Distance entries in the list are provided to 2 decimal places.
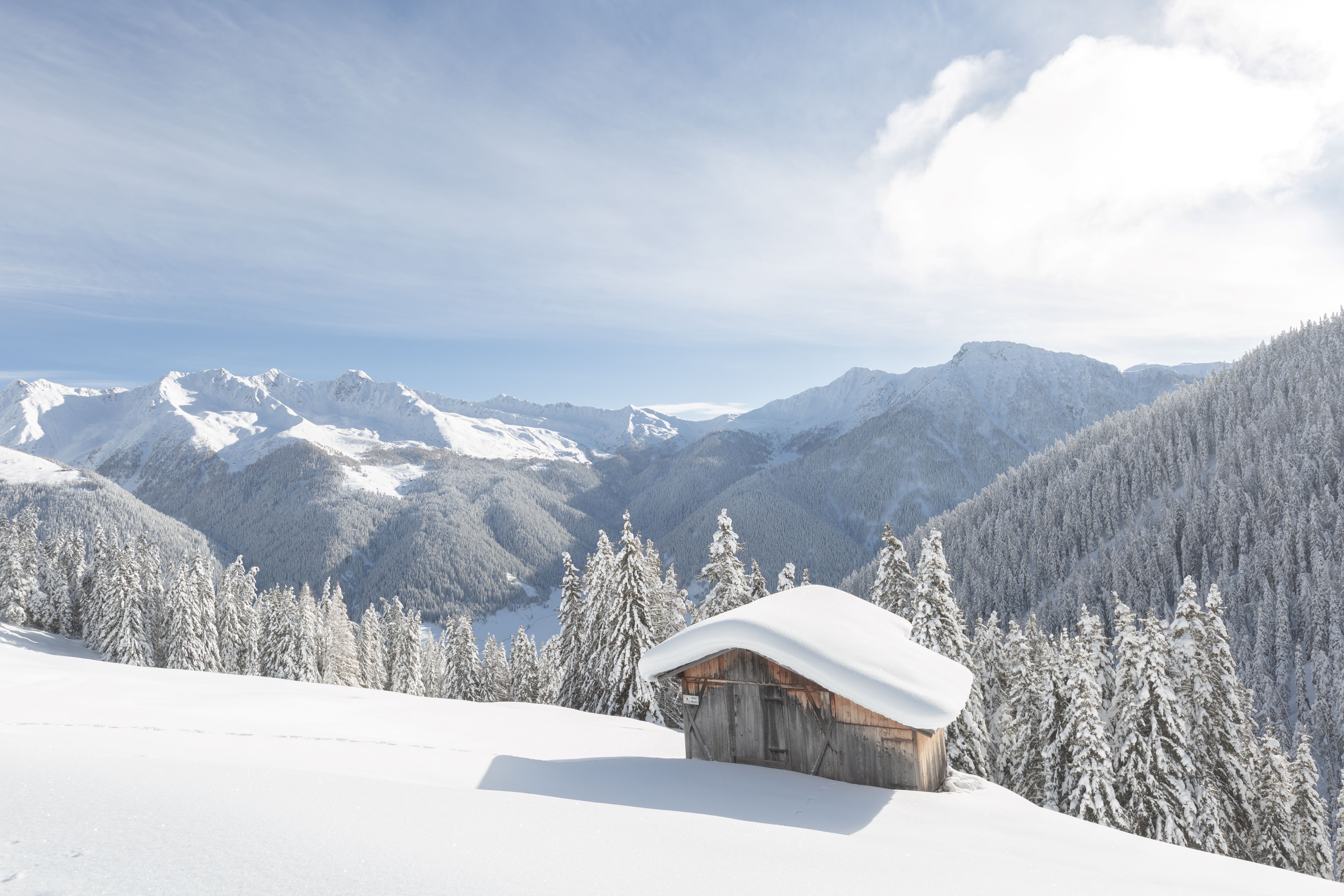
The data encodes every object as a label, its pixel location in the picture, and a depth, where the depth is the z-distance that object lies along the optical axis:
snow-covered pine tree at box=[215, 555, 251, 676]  46.56
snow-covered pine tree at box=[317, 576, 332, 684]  47.41
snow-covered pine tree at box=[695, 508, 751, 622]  28.16
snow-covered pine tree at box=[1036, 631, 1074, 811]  22.53
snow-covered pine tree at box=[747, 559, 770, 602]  30.33
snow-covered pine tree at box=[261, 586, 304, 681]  41.47
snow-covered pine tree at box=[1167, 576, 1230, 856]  21.44
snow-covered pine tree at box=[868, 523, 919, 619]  27.36
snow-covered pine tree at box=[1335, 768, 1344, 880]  28.22
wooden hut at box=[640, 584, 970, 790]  11.34
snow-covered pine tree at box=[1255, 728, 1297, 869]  23.86
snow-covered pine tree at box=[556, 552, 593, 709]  30.33
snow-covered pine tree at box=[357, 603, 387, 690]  56.12
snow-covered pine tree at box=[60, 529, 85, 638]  53.00
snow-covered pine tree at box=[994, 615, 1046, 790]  24.59
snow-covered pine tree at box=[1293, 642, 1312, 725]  68.75
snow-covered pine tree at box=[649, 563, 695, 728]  25.97
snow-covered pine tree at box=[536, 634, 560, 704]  41.50
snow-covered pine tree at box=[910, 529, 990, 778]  21.33
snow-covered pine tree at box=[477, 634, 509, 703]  45.44
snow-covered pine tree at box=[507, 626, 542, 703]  43.38
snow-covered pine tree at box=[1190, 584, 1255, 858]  22.73
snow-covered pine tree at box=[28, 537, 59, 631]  50.88
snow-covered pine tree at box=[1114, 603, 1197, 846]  20.69
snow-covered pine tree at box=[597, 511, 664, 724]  26.59
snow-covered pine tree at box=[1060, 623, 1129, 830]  20.34
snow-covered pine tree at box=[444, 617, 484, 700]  43.06
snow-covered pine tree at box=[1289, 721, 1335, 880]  24.47
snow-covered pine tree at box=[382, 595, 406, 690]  56.44
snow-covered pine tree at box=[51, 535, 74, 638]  51.84
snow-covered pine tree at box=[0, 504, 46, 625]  47.50
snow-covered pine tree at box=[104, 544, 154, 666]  42.66
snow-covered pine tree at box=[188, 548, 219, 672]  43.66
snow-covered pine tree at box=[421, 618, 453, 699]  60.94
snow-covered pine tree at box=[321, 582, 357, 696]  48.47
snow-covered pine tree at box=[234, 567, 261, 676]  47.41
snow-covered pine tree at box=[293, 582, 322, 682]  41.81
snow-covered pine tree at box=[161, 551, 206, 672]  42.16
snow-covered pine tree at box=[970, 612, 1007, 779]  30.69
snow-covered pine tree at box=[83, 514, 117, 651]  45.16
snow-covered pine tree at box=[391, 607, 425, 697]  52.62
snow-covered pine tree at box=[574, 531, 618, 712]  28.36
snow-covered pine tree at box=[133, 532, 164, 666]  46.44
